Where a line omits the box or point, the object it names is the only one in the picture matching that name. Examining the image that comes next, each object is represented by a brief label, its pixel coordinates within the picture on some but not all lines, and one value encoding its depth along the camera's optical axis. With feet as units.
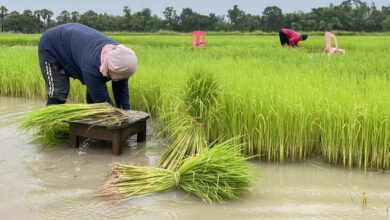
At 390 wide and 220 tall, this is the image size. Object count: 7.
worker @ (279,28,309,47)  34.01
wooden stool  10.99
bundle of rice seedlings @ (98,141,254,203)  8.32
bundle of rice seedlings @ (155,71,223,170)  10.39
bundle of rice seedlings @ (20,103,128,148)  11.16
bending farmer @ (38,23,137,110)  10.78
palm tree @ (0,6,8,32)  143.23
